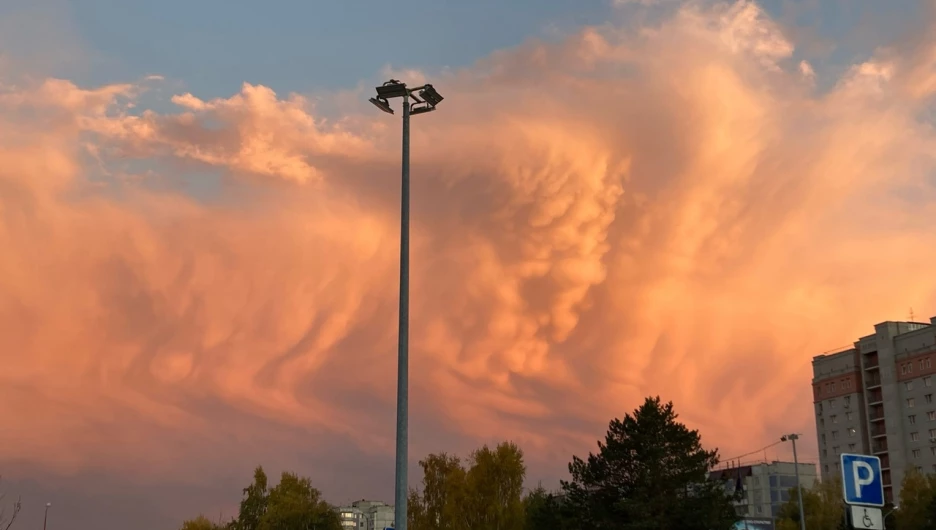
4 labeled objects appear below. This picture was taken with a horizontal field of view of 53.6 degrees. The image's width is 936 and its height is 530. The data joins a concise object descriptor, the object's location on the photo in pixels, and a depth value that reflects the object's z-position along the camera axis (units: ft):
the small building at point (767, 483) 516.73
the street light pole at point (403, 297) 66.95
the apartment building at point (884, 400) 405.18
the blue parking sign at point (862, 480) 40.11
